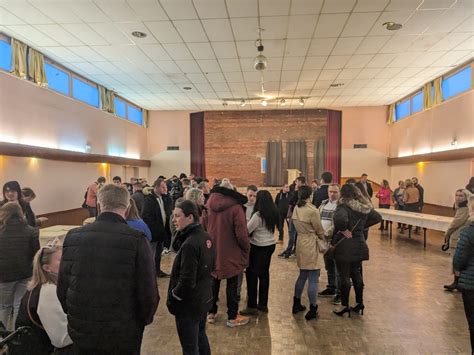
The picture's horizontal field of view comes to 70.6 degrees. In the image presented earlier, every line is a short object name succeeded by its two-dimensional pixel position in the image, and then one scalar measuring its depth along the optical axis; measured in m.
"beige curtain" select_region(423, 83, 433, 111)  10.84
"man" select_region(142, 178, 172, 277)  5.08
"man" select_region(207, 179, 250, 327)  3.44
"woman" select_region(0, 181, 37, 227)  4.19
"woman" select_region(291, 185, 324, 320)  3.69
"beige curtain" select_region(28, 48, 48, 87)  7.82
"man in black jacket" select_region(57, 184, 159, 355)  1.68
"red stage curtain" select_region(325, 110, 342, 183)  14.72
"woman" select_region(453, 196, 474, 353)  2.62
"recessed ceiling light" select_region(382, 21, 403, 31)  6.45
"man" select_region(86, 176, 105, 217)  8.17
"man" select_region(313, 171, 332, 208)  5.27
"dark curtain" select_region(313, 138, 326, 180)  14.77
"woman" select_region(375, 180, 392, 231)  10.40
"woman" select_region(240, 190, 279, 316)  3.82
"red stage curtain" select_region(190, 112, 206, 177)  15.34
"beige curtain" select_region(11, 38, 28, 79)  7.28
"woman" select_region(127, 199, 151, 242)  3.56
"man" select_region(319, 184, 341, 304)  4.27
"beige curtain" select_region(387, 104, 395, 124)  14.13
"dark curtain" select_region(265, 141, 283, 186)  14.95
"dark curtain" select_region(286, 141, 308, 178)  14.84
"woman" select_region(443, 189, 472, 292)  4.59
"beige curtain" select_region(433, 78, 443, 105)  10.27
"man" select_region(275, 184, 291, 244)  7.21
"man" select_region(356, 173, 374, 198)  10.18
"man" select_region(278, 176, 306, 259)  6.62
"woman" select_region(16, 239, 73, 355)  1.88
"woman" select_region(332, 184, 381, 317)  3.66
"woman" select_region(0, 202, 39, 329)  3.03
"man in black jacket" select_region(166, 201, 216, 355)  2.25
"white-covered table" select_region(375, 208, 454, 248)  6.70
